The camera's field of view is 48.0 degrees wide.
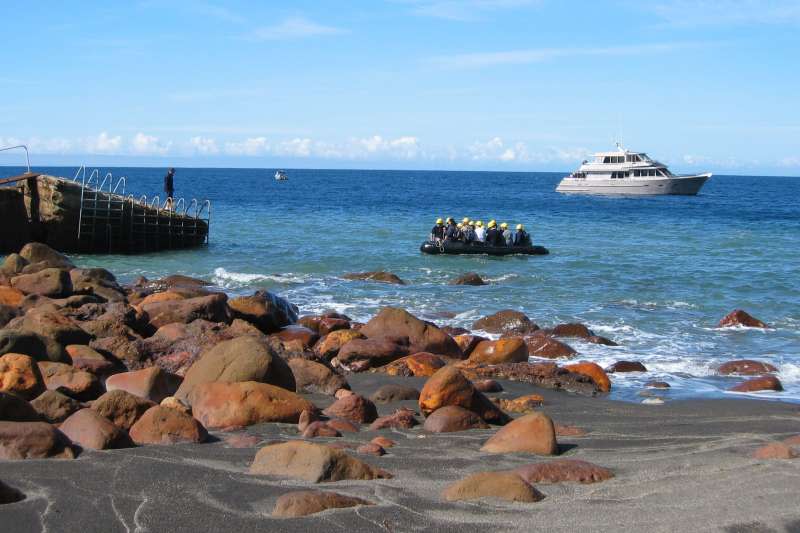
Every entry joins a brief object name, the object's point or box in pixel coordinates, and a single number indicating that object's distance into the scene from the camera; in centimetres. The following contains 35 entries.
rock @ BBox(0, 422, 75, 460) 641
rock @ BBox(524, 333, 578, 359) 1366
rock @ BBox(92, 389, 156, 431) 754
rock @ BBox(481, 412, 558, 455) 727
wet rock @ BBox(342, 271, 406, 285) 2356
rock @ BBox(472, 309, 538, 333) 1596
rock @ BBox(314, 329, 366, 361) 1277
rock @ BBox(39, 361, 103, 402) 880
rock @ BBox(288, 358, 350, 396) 1034
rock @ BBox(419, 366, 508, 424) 880
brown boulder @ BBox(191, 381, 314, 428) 820
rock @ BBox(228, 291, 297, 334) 1449
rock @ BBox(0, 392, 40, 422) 707
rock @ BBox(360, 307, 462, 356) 1311
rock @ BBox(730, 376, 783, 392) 1149
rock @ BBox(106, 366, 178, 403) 910
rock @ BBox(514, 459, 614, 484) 627
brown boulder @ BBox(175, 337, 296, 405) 902
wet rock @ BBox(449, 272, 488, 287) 2328
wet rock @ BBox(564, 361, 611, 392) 1141
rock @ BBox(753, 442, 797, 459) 693
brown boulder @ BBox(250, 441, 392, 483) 620
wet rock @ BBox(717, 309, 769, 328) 1677
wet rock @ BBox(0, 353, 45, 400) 833
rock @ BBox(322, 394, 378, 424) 863
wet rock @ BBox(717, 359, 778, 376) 1273
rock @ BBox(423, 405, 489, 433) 824
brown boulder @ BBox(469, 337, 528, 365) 1258
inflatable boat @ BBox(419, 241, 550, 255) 2994
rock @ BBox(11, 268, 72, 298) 1505
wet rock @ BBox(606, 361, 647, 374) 1261
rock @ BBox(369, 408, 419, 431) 834
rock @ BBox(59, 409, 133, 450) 685
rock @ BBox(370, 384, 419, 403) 1004
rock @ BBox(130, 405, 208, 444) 728
